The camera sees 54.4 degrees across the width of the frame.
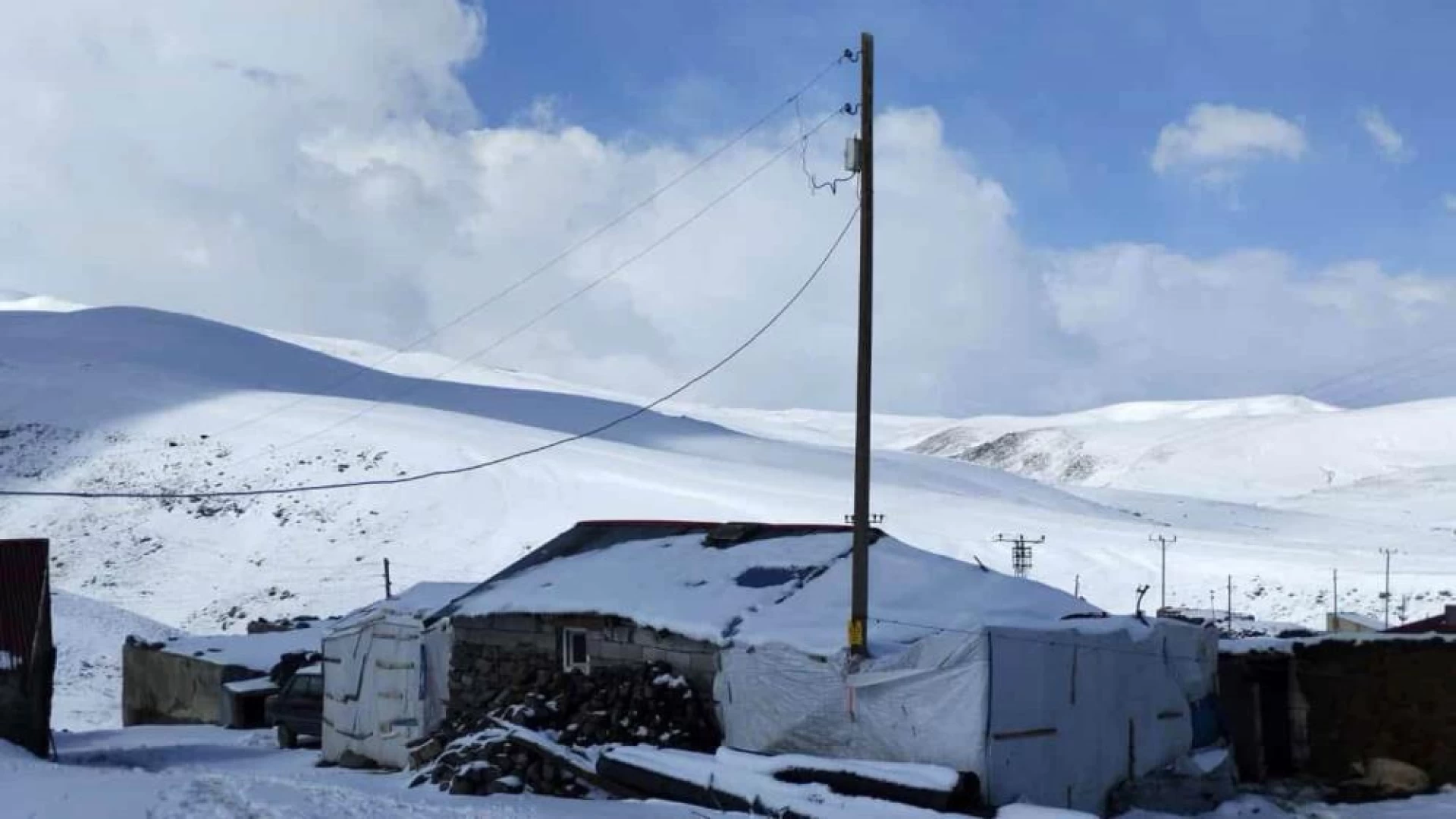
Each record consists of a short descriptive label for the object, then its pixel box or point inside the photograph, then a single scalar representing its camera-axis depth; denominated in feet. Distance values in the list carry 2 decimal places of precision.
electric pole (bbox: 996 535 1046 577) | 161.79
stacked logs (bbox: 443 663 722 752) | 58.65
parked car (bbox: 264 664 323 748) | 92.58
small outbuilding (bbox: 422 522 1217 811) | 51.29
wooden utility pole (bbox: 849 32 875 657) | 51.44
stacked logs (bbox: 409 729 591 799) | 55.26
